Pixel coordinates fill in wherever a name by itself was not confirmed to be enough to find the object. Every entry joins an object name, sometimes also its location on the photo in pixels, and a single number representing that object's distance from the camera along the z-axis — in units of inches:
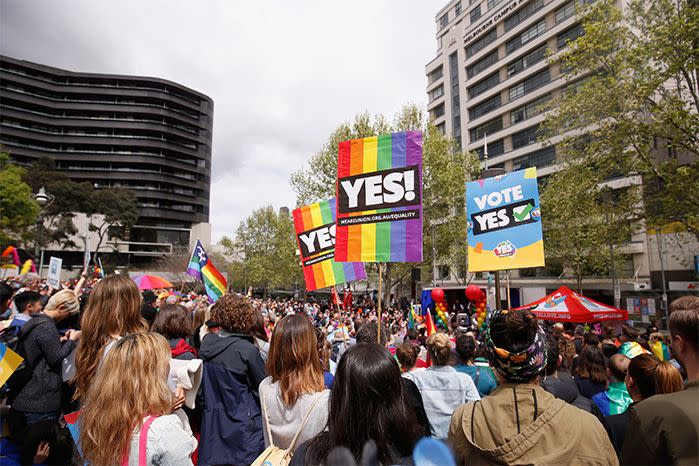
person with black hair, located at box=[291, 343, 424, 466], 61.2
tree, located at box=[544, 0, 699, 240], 509.4
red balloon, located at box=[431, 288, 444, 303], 561.6
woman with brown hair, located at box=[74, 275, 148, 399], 111.3
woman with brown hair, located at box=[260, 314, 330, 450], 91.0
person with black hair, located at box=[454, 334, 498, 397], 156.7
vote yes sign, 241.6
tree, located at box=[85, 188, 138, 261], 2389.3
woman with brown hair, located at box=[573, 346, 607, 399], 162.1
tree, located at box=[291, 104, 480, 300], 1068.5
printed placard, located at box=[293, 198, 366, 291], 288.0
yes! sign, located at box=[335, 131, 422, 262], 191.0
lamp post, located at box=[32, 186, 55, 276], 613.4
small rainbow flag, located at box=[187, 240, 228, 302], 342.0
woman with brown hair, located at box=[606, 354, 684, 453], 102.1
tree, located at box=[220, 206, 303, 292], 1871.3
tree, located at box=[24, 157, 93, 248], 2157.6
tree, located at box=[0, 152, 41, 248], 1023.0
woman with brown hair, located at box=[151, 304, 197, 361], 140.3
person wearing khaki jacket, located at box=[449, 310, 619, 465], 64.7
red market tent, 508.1
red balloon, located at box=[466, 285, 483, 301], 539.5
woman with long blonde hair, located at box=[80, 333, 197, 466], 75.7
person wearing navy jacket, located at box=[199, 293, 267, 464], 122.3
